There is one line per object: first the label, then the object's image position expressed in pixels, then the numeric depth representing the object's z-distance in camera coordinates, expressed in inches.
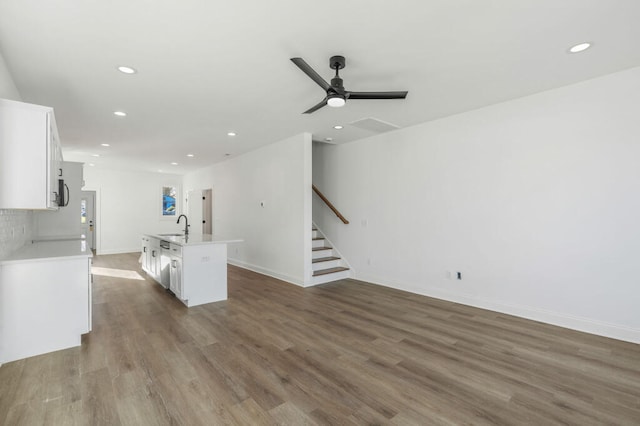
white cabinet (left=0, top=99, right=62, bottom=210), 87.4
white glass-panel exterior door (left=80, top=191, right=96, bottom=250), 348.5
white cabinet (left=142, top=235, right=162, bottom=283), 203.5
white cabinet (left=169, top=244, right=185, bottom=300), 161.0
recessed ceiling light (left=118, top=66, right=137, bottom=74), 113.1
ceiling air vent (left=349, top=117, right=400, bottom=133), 176.1
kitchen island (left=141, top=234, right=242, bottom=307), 159.0
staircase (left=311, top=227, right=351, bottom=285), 215.6
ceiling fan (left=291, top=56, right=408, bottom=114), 97.3
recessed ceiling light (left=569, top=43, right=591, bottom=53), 99.3
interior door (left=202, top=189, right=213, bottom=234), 341.1
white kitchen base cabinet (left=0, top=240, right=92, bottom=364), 101.3
